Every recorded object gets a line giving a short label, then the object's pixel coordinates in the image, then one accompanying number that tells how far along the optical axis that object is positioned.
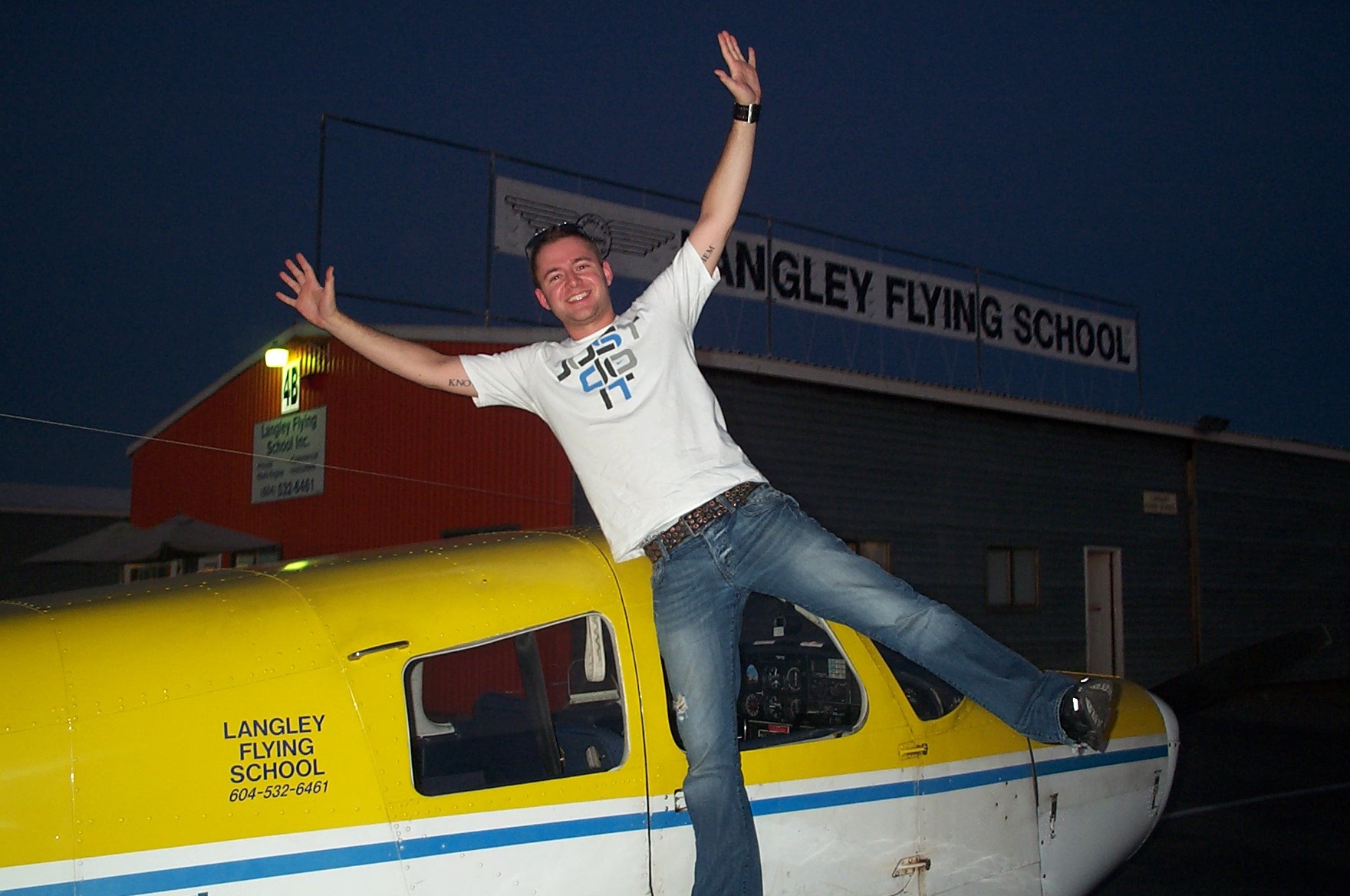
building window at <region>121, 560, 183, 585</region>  17.64
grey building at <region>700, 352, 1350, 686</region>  16.12
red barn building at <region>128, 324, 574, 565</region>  13.69
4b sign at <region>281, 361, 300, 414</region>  16.52
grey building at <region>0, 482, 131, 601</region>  28.27
